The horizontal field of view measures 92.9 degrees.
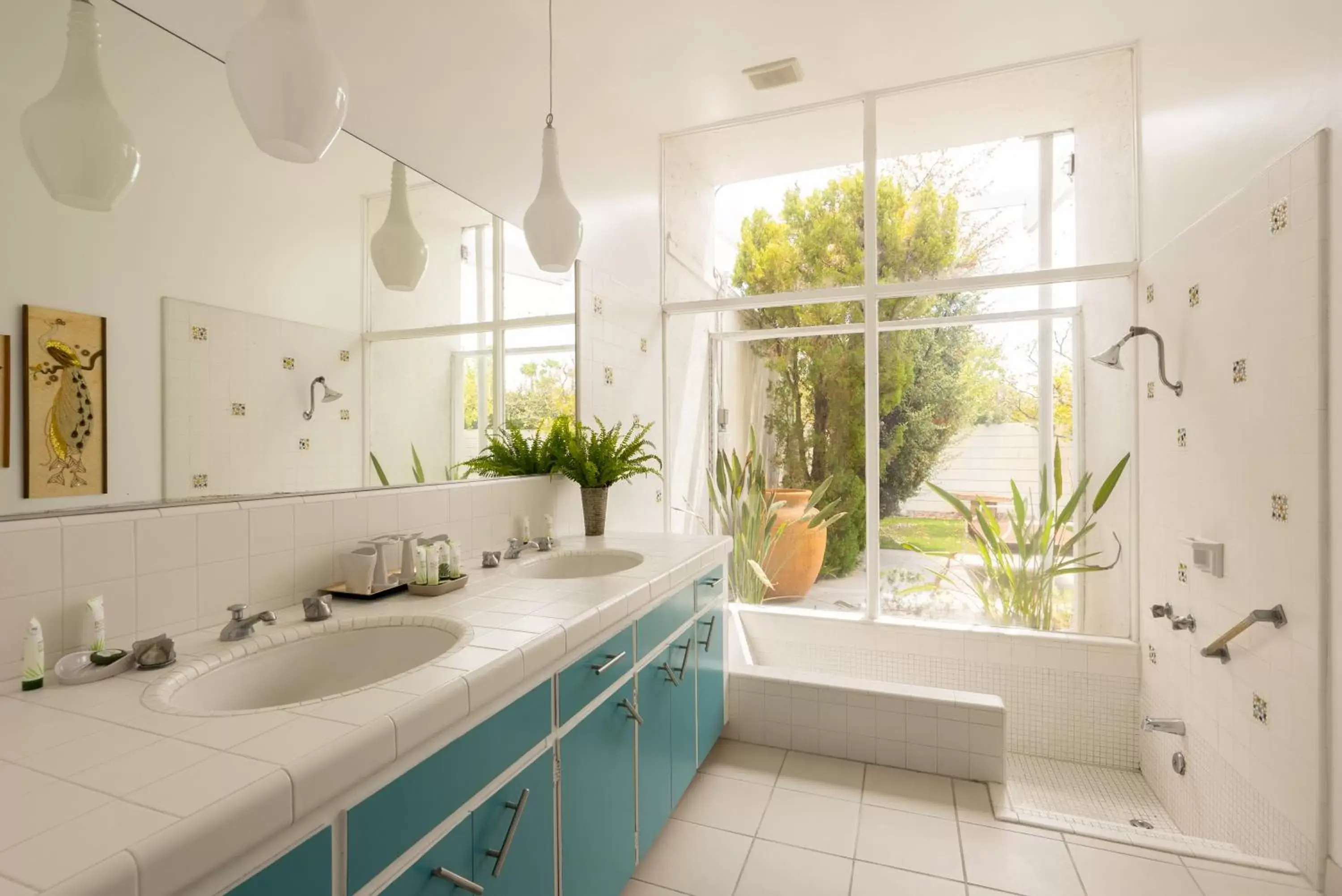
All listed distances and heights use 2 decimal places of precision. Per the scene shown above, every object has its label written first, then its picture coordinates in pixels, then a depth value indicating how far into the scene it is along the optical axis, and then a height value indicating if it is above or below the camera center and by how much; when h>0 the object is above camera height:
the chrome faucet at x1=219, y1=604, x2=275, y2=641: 1.14 -0.32
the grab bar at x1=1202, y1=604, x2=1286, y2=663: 1.69 -0.49
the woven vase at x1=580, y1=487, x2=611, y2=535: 2.46 -0.23
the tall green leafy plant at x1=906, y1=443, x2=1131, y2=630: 2.90 -0.48
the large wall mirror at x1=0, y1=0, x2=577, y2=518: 1.04 +0.31
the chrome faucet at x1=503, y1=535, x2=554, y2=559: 2.02 -0.32
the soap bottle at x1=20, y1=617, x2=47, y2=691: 0.93 -0.30
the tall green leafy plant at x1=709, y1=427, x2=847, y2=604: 3.39 -0.37
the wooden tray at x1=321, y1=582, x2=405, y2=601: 1.45 -0.32
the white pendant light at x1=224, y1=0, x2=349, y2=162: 1.07 +0.64
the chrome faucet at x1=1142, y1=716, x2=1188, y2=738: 2.22 -0.99
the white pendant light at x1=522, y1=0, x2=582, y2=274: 1.95 +0.71
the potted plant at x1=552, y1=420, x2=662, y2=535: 2.43 -0.05
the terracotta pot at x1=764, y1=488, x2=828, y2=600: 3.36 -0.56
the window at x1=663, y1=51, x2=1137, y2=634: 2.91 +0.73
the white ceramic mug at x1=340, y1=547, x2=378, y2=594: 1.45 -0.28
